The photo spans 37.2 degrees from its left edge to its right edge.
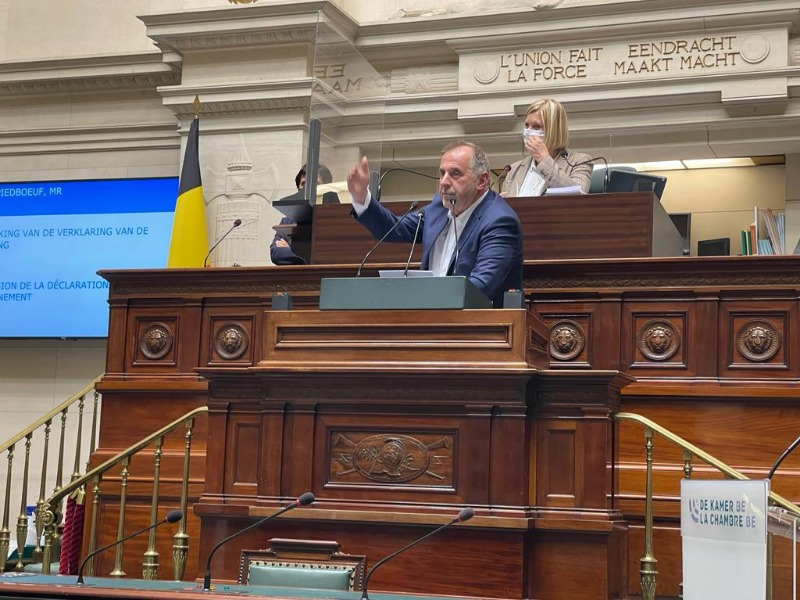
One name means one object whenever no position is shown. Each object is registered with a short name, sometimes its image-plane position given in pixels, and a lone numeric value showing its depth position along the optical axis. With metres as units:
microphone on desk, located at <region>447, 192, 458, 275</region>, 4.59
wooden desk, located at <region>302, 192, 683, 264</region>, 5.34
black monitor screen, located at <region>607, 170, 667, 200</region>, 5.62
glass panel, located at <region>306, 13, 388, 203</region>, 6.26
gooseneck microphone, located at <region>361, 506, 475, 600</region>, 3.39
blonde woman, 5.60
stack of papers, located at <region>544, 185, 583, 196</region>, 5.49
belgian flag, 8.63
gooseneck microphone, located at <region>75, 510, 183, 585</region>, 3.73
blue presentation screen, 9.27
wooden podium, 3.91
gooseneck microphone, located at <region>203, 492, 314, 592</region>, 3.53
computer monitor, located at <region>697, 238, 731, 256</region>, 6.09
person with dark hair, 6.10
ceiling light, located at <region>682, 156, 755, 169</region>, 8.82
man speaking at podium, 4.42
